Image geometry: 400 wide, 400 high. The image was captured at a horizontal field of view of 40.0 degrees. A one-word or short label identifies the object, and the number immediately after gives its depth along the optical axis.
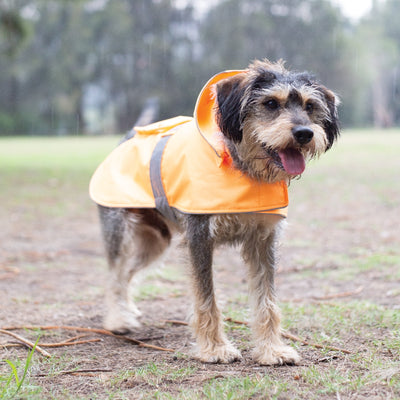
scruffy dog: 3.28
